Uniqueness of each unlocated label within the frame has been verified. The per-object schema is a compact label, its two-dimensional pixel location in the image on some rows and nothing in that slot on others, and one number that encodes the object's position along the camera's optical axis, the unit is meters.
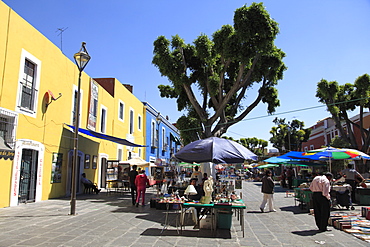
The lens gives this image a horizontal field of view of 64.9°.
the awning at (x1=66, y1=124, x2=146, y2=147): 14.18
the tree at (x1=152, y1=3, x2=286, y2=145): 14.19
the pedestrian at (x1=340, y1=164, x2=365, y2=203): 12.75
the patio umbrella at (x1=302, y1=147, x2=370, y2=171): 12.74
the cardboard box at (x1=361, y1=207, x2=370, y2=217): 8.72
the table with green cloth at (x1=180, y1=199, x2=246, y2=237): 6.69
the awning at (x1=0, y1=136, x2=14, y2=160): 9.79
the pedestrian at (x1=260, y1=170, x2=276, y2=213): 10.20
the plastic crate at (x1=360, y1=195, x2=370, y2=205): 12.13
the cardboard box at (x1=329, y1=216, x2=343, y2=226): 7.78
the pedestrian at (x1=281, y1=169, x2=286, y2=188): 23.75
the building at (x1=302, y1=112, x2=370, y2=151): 29.98
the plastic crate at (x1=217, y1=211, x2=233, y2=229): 7.18
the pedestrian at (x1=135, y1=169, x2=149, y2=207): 11.28
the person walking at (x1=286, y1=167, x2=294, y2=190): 21.92
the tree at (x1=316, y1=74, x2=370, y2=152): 21.86
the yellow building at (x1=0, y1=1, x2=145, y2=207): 10.19
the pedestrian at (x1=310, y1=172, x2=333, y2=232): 7.13
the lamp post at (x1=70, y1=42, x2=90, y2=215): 9.26
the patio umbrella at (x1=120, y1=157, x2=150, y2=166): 18.23
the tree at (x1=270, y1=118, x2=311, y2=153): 44.44
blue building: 28.72
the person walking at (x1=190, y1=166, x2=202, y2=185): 12.22
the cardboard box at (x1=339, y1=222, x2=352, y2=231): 7.18
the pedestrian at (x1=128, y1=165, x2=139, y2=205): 11.62
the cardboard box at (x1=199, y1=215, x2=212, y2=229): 7.32
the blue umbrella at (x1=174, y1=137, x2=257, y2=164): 8.58
